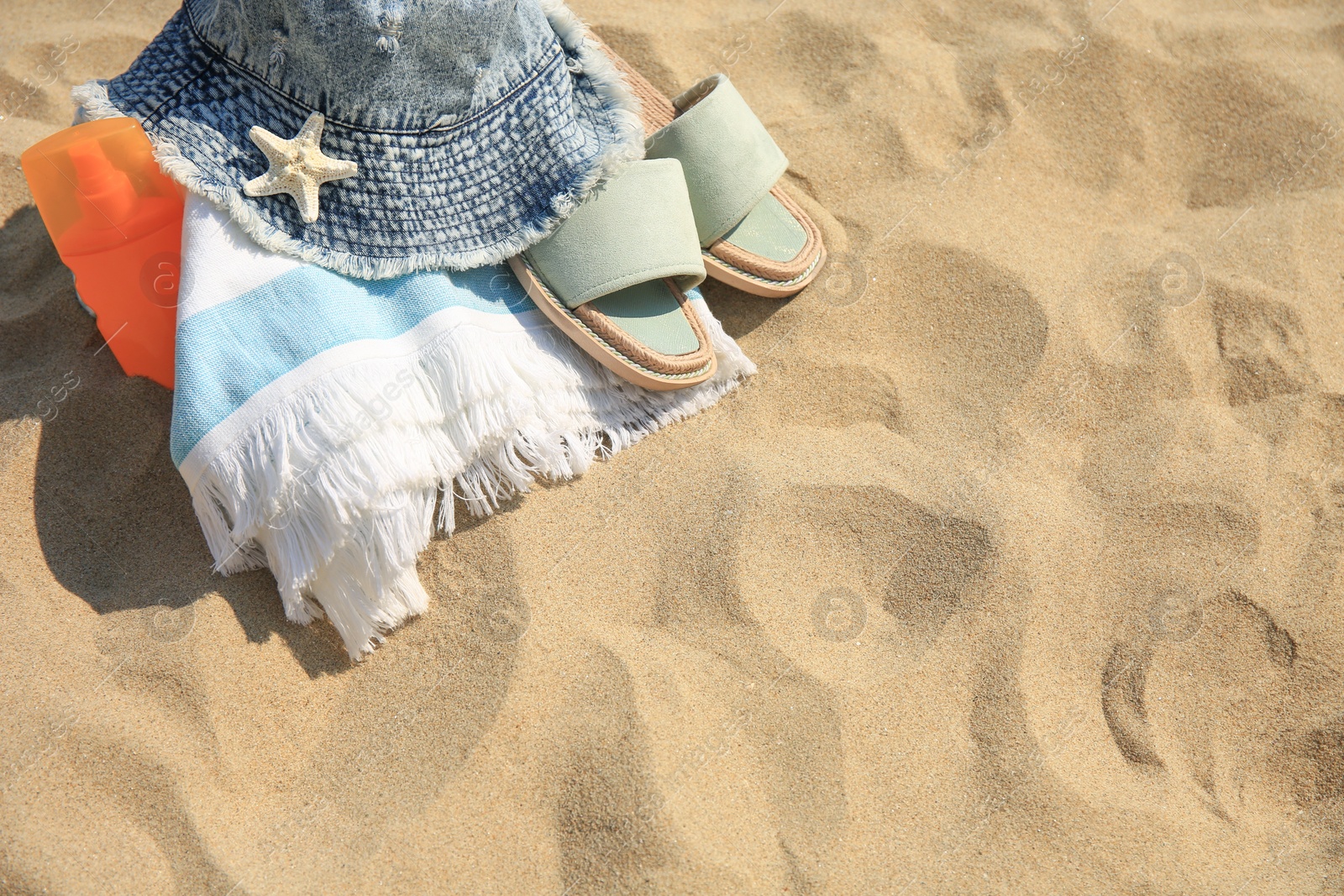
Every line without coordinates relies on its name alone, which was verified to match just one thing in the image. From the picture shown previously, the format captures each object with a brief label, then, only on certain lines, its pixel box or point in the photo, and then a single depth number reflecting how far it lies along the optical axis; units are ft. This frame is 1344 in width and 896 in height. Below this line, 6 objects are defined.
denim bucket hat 4.56
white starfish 4.57
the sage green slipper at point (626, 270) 4.70
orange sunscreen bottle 4.55
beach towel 4.49
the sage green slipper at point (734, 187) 4.83
